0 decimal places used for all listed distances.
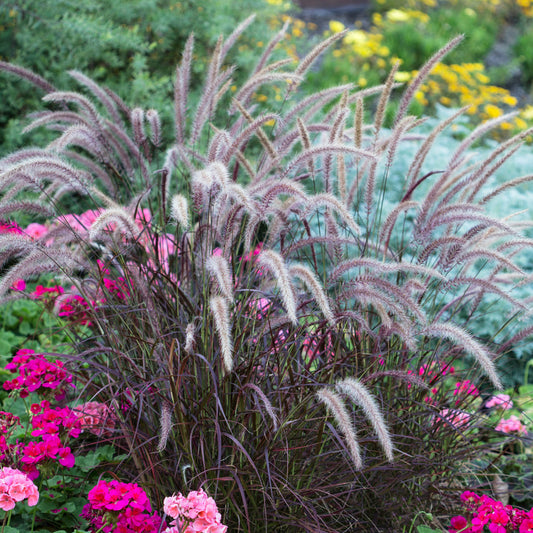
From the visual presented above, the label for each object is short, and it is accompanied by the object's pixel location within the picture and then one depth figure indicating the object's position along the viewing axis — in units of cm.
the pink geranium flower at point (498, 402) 268
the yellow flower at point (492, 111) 646
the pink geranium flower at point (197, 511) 161
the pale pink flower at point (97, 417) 214
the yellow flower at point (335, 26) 789
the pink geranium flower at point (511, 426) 271
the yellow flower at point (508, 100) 673
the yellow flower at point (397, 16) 869
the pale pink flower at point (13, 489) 165
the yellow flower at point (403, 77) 619
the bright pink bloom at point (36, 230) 324
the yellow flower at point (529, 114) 633
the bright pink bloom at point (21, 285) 295
